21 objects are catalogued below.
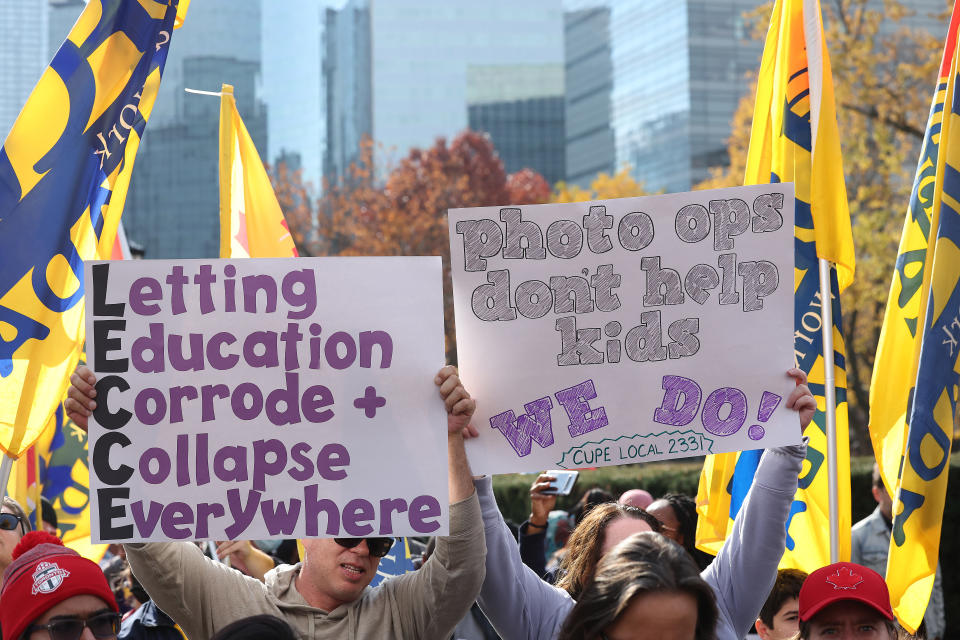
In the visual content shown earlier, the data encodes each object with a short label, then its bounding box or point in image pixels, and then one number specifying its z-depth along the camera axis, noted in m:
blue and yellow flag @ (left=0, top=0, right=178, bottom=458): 3.80
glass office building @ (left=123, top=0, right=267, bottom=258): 79.19
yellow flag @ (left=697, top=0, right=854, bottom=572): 4.55
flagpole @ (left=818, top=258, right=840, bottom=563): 4.19
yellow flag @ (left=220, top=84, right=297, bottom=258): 5.84
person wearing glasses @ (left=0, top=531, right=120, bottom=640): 2.83
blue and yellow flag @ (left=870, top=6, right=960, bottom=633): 4.27
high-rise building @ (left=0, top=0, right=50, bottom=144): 99.81
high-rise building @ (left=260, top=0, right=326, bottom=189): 97.25
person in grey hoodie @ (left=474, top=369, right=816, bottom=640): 3.13
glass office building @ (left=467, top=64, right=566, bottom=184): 108.00
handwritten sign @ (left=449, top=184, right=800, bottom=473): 3.27
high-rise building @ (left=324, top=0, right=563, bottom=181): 103.50
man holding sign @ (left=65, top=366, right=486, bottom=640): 2.93
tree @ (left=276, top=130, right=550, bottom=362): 32.62
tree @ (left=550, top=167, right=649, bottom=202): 37.11
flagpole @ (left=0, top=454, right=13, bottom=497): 3.60
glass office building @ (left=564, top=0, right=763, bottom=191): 85.94
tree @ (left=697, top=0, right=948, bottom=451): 14.47
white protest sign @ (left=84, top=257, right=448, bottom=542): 2.99
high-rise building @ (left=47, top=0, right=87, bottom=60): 92.12
